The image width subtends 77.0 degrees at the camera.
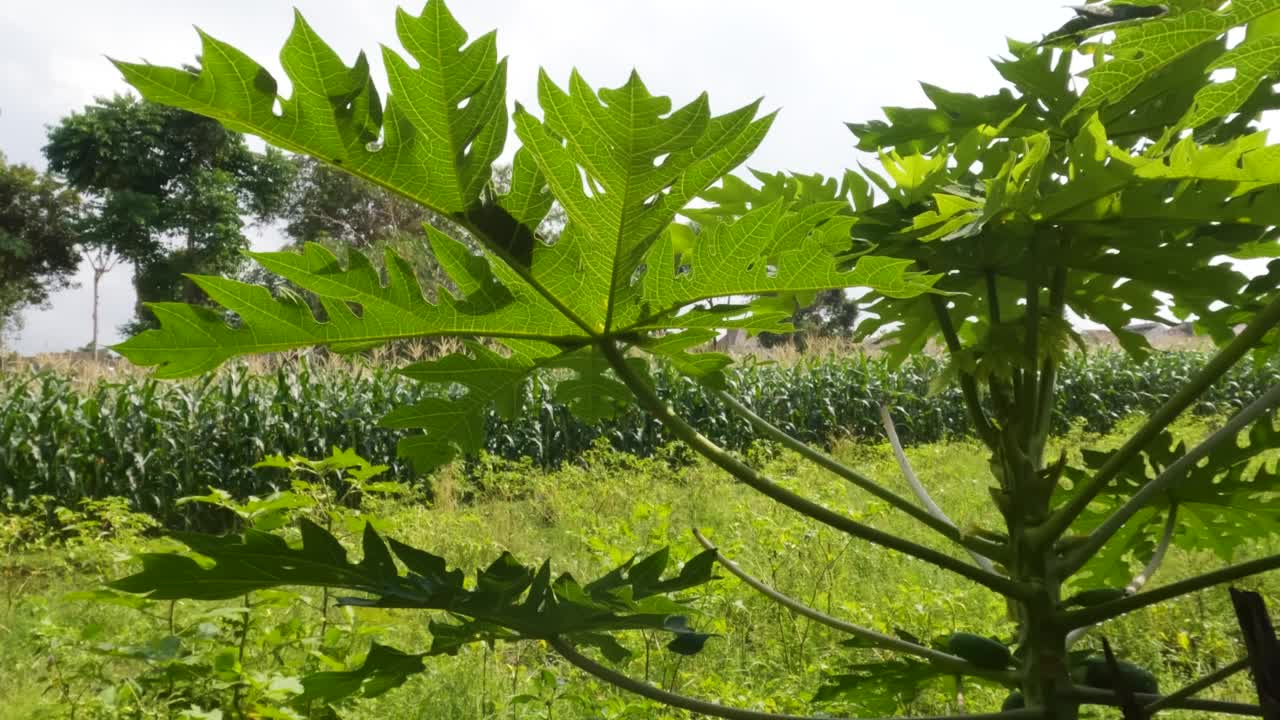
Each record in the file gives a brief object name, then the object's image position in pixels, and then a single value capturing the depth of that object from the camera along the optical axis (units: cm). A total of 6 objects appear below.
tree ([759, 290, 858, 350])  4228
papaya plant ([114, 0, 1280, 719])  61
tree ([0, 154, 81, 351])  2727
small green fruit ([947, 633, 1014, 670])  75
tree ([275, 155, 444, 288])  3303
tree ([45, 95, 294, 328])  2892
